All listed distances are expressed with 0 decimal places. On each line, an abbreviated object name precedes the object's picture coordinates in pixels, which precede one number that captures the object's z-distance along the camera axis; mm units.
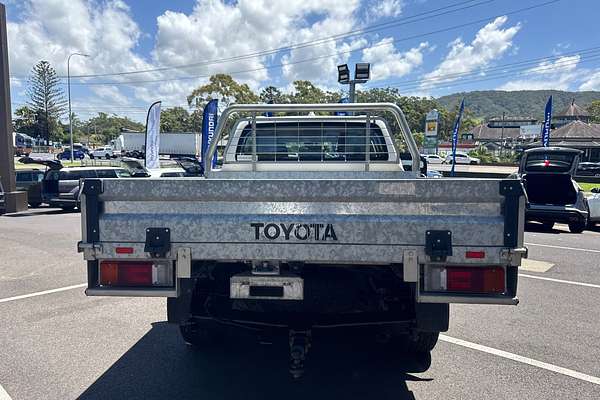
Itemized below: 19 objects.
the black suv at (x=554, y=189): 10781
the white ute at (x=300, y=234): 2473
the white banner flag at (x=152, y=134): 20344
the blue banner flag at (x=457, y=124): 25630
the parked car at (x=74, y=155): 53569
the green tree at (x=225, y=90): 57625
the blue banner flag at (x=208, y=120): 16470
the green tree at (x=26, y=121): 75850
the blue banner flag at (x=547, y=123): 23497
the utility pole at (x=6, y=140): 13875
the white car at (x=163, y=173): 17730
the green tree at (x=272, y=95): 70088
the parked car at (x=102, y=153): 59981
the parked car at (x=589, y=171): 31233
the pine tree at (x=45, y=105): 68500
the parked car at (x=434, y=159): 52875
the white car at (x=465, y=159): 50438
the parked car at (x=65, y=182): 15039
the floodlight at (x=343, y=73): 18656
